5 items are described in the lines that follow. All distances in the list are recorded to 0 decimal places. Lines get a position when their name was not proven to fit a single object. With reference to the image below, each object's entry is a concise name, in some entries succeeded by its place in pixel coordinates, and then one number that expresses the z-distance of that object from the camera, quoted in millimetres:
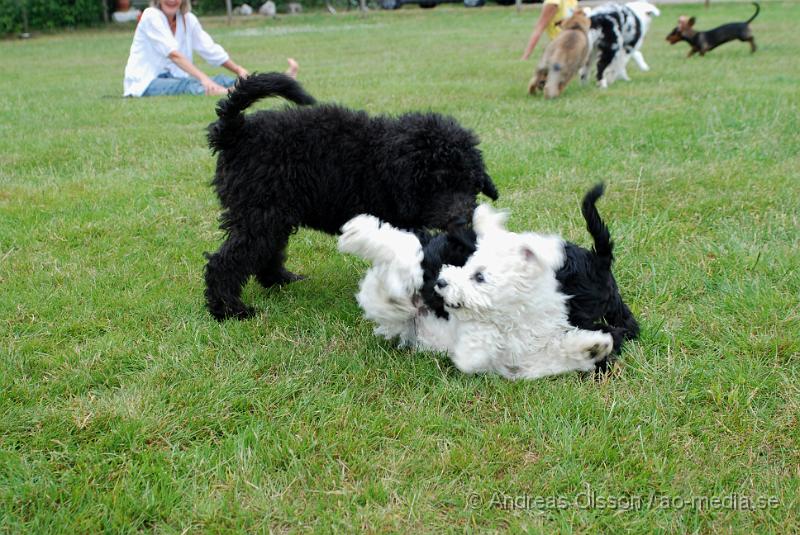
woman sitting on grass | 9445
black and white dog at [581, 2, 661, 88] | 10086
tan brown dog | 8898
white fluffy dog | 2645
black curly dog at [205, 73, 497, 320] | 3352
